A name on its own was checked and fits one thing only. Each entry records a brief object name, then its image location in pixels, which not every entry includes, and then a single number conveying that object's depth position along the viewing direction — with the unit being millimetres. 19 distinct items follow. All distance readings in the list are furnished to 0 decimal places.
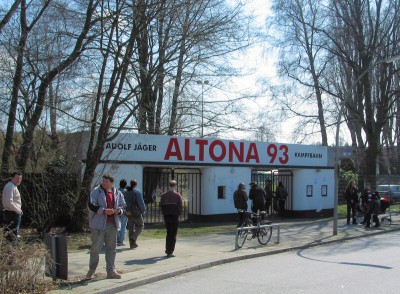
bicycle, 12680
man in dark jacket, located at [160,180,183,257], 10547
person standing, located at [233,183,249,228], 14664
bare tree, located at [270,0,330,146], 28156
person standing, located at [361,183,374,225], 18156
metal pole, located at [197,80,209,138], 22044
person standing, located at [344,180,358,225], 18953
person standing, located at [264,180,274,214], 21219
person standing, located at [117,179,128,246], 12195
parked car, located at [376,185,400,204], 34750
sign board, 16891
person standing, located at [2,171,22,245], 9102
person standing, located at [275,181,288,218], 21812
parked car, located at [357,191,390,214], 20436
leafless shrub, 6398
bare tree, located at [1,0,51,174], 13859
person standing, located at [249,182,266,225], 15781
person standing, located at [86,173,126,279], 7840
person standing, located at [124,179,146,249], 11750
